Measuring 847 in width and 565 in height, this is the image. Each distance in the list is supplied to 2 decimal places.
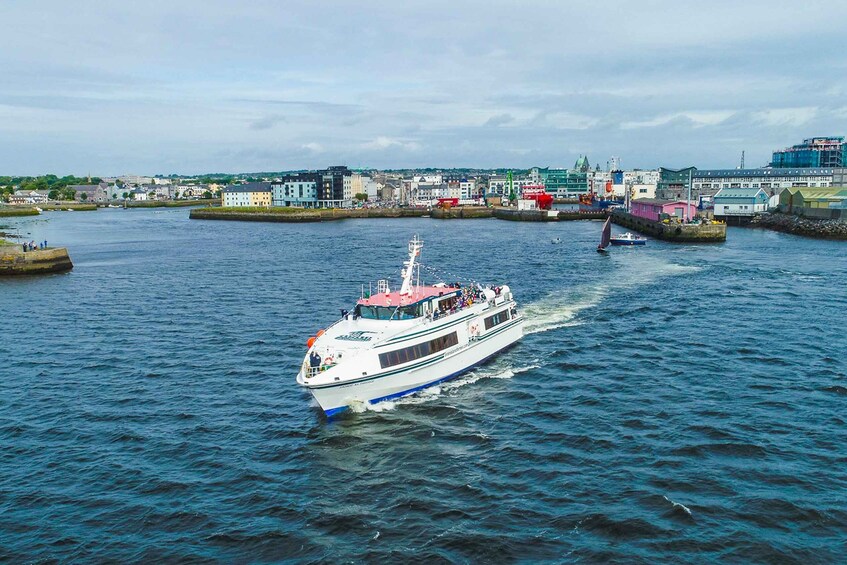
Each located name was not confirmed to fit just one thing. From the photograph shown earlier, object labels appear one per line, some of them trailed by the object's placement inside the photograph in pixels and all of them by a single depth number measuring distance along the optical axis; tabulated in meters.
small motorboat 97.50
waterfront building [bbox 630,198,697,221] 116.62
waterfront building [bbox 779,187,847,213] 116.88
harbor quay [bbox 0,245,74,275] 70.50
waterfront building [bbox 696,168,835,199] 169.50
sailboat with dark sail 90.12
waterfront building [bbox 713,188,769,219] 134.38
